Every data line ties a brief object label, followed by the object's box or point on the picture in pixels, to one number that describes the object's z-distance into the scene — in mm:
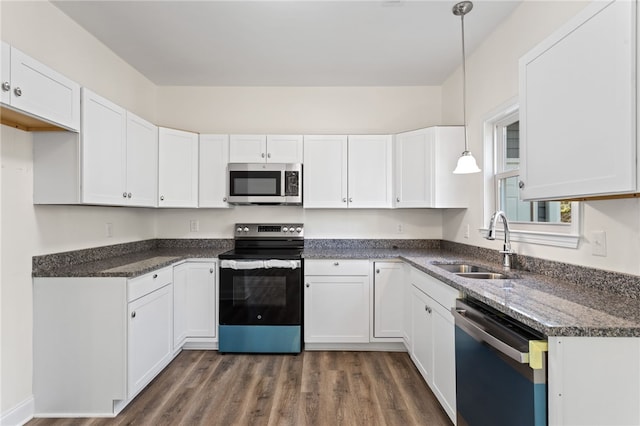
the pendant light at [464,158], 2072
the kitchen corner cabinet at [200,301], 2895
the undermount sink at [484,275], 1993
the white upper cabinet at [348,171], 3189
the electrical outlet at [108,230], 2660
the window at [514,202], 1795
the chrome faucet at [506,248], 2041
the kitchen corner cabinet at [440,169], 2918
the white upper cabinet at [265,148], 3195
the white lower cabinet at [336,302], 2871
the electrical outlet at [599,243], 1502
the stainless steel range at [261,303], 2814
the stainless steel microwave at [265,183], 3145
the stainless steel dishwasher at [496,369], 1072
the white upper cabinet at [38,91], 1507
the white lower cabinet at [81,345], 1966
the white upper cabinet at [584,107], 1029
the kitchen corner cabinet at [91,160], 1984
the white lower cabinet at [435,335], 1815
